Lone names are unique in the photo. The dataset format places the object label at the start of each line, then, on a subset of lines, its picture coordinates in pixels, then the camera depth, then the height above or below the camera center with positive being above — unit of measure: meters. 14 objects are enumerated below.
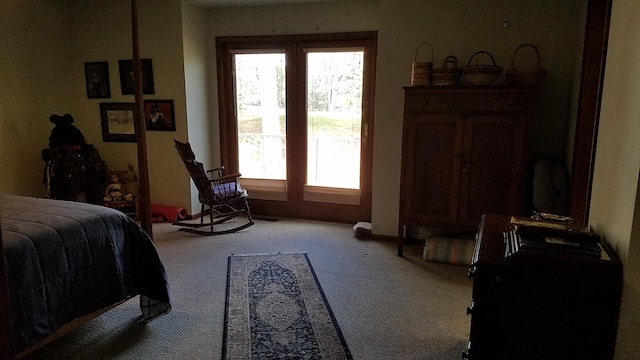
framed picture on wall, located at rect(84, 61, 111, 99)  4.94 +0.42
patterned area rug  2.33 -1.26
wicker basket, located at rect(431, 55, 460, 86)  3.42 +0.34
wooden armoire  3.29 -0.29
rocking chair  4.16 -0.78
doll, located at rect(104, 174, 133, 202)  4.88 -0.89
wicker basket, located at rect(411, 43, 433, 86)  3.46 +0.37
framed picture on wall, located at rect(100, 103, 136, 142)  4.95 -0.08
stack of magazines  1.59 -0.48
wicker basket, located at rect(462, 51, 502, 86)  3.29 +0.36
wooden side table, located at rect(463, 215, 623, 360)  1.52 -0.70
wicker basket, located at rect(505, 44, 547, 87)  3.24 +0.33
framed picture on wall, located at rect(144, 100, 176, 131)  4.75 +0.01
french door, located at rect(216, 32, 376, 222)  4.54 -0.04
